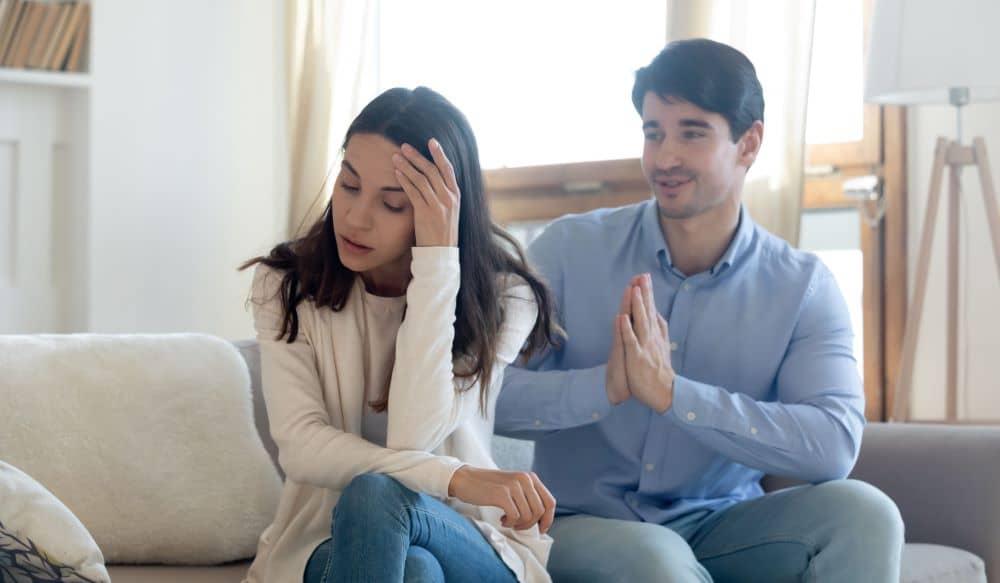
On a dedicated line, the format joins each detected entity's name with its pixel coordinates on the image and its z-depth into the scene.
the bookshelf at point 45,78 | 3.54
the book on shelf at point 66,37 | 3.71
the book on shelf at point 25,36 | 3.60
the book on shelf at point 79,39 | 3.74
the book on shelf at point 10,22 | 3.60
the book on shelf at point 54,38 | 3.68
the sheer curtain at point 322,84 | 3.86
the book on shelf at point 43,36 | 3.66
